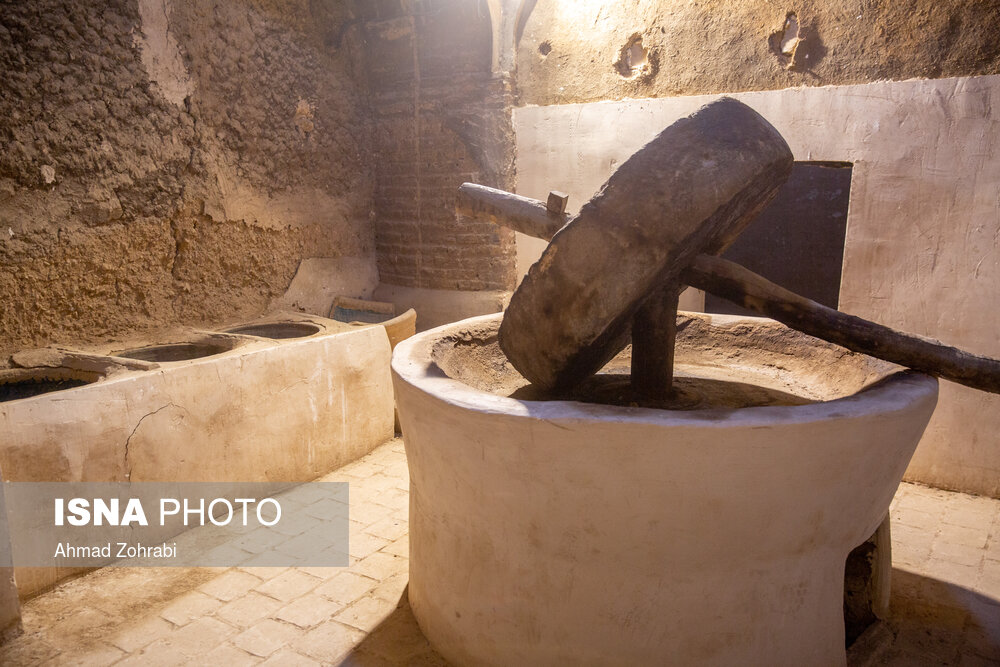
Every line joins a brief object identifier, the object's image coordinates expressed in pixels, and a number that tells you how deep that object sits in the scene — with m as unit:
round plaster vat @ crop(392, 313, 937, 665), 1.86
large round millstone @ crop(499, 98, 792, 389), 1.92
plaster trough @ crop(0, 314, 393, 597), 2.82
